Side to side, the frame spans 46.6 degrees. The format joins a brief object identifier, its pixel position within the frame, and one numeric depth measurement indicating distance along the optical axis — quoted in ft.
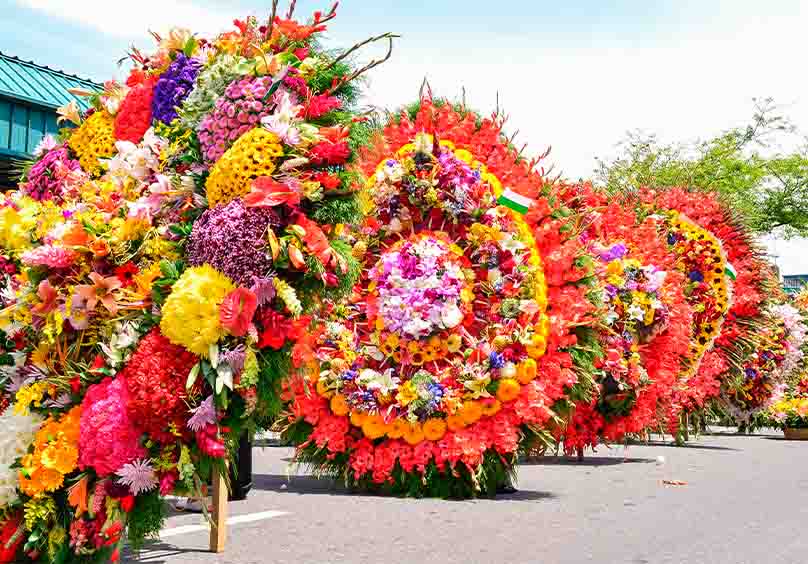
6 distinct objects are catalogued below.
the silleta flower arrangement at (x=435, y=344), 25.00
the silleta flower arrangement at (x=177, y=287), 13.66
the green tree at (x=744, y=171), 87.61
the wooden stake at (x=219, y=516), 16.92
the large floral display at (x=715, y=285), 41.57
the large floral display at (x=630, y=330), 33.22
